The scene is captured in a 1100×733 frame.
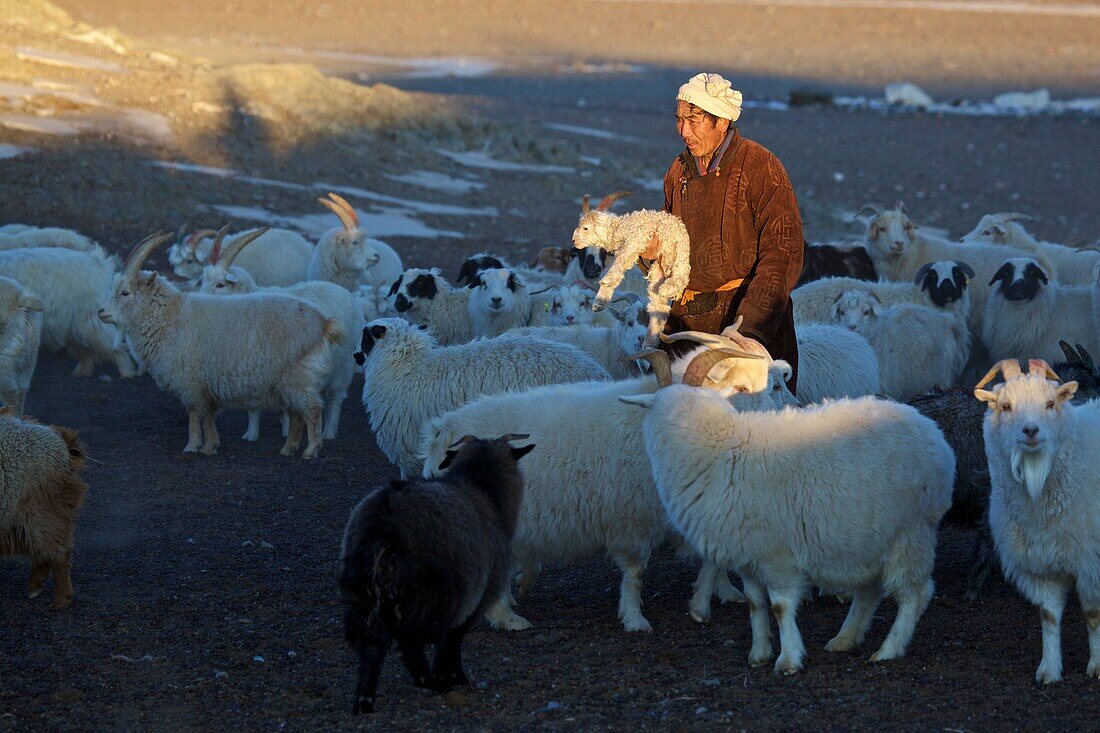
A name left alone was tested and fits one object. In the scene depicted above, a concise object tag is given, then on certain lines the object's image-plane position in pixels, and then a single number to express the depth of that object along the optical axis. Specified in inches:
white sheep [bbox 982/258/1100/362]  863.7
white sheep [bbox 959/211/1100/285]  1031.6
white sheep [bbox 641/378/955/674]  421.7
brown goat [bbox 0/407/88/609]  490.3
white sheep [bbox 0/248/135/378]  916.0
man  457.1
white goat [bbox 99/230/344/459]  755.4
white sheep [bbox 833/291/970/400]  784.3
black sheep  379.6
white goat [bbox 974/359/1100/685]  397.4
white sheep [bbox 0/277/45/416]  753.6
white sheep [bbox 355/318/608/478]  632.4
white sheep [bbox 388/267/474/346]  863.7
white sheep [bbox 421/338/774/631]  485.7
